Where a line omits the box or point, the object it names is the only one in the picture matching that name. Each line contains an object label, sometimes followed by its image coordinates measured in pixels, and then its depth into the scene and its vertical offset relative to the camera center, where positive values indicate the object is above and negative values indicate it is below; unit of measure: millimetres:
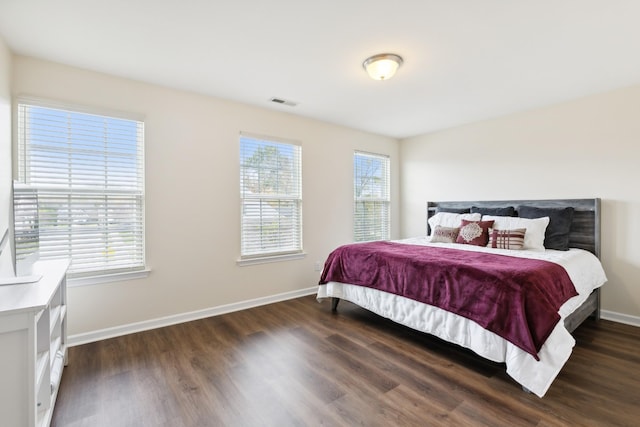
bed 1913 -579
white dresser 1184 -577
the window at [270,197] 3576 +195
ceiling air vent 3395 +1293
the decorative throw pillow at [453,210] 4153 +6
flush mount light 2400 +1216
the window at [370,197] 4684 +235
